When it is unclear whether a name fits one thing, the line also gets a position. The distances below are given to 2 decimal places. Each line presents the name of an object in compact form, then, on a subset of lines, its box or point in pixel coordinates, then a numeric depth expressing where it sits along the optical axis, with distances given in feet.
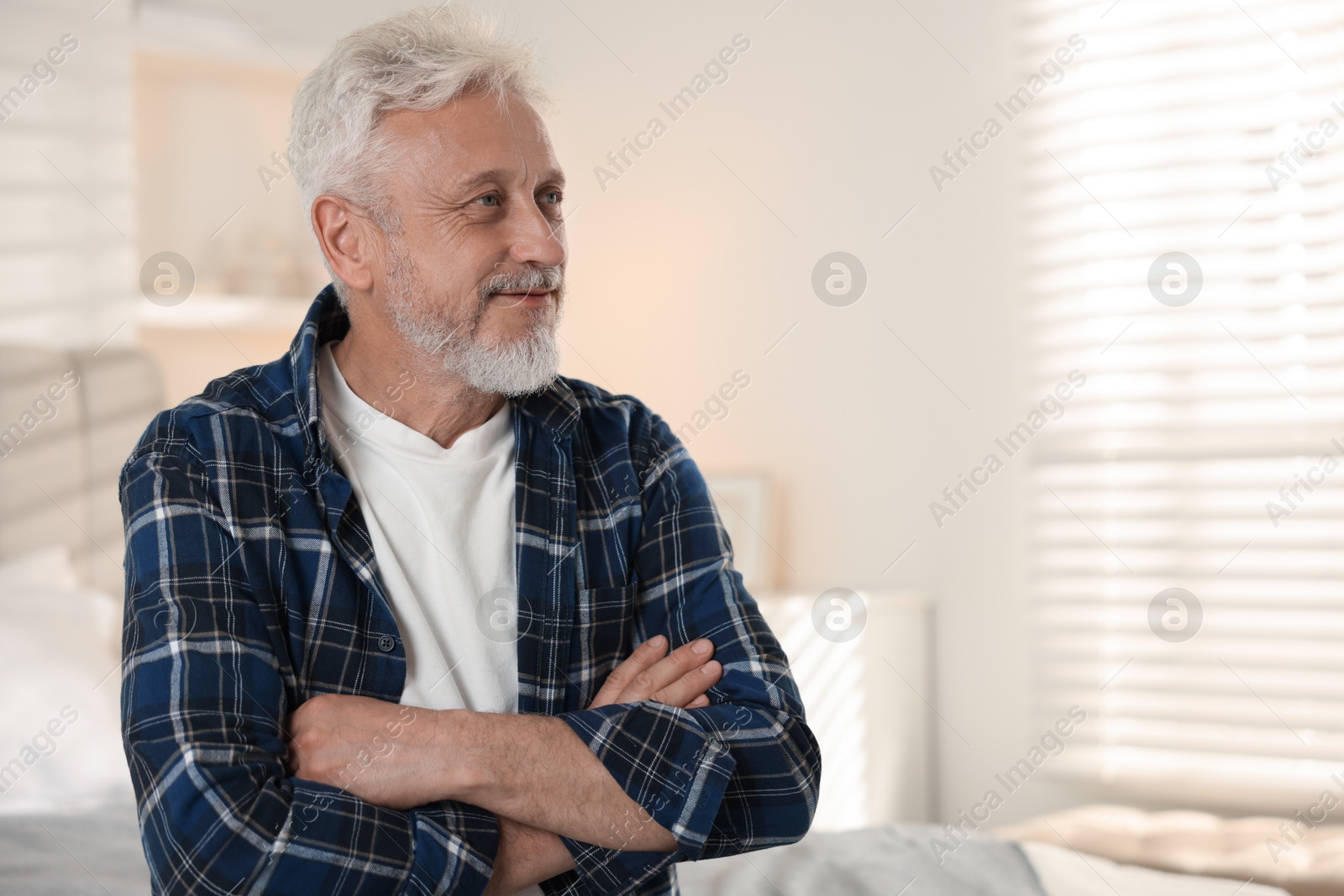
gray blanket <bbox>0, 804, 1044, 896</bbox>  5.06
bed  5.23
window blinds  8.25
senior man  3.37
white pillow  7.32
